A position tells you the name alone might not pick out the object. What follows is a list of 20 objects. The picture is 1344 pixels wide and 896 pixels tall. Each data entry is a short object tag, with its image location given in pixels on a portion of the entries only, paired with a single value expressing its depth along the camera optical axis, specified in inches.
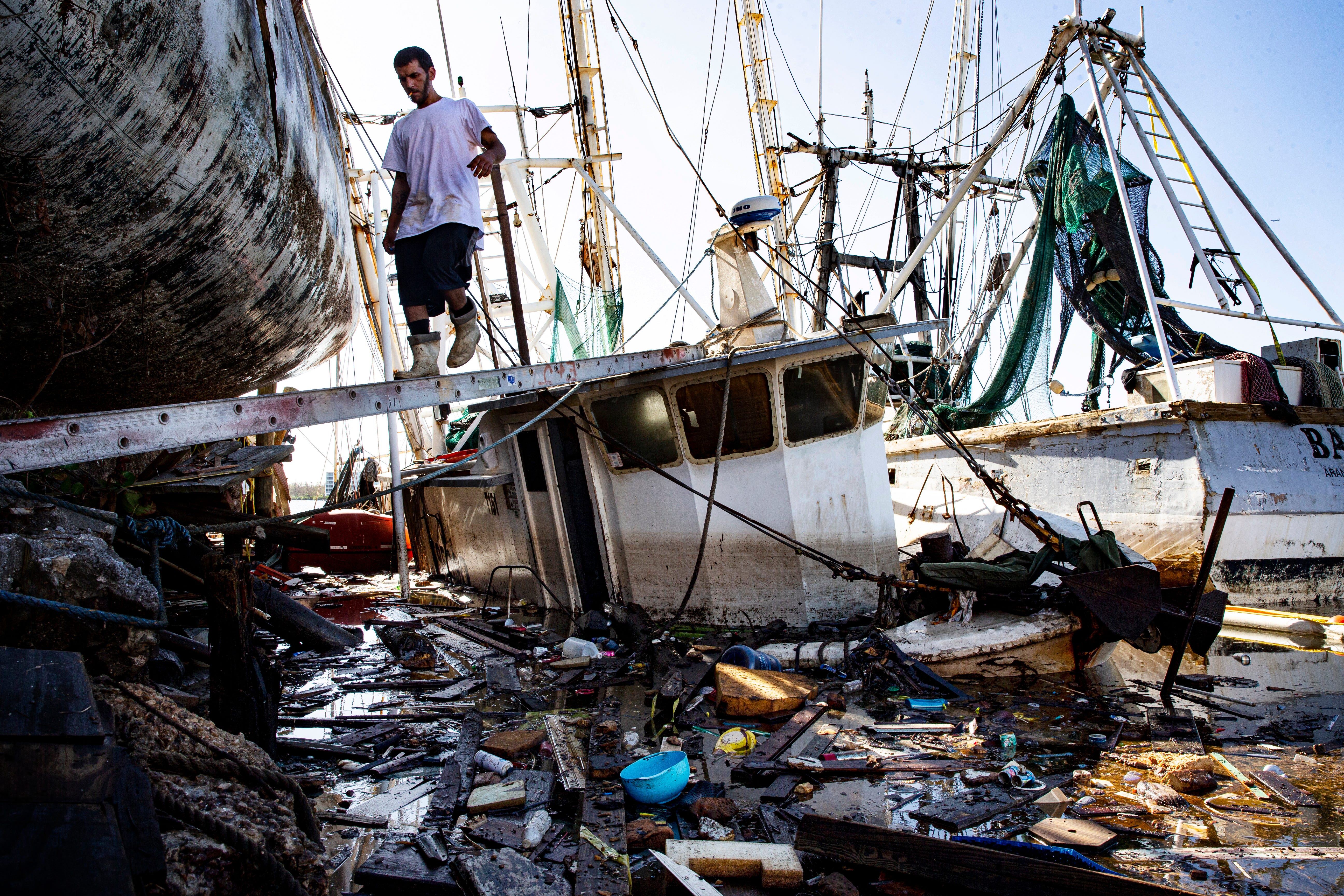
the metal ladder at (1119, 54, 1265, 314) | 361.1
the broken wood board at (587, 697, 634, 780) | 167.2
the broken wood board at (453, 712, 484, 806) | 156.9
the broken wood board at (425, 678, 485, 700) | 237.1
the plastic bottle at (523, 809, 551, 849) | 134.5
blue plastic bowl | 155.6
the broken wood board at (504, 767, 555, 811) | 150.6
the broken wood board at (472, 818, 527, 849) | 133.1
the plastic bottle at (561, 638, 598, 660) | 279.8
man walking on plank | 168.1
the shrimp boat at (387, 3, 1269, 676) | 259.6
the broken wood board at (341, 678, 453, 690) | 243.6
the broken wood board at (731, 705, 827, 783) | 173.6
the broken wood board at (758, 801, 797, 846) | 143.2
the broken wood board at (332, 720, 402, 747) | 188.1
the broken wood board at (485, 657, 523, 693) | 244.8
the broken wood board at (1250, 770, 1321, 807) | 161.3
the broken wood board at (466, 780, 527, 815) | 145.0
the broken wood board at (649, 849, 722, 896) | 118.3
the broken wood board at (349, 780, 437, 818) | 146.9
